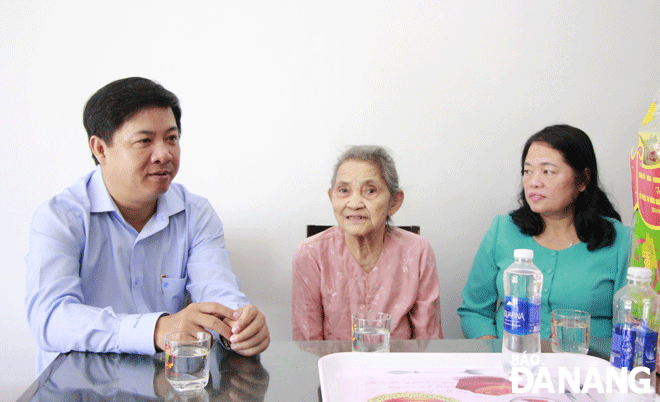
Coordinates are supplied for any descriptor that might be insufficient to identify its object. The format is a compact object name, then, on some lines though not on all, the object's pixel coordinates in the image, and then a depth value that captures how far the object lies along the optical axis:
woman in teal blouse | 1.78
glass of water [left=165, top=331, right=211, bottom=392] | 0.91
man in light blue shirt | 1.21
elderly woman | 1.72
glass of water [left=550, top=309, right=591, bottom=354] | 1.15
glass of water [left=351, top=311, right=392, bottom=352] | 1.11
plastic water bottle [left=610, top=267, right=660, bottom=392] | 0.91
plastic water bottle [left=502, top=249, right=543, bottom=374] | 0.94
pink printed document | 0.90
